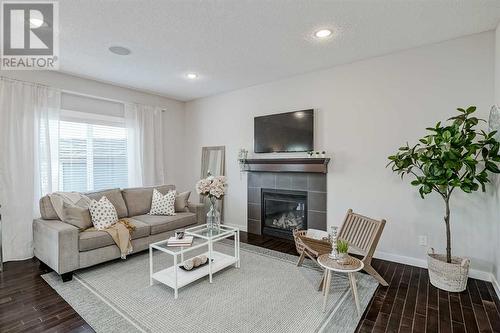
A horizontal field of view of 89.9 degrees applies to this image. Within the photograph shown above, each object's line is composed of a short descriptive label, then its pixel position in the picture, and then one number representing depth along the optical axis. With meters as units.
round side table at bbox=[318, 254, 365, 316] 2.07
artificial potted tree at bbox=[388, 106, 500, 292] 2.35
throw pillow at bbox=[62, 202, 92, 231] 2.97
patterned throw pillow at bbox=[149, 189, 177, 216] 3.99
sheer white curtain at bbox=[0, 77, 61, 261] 3.32
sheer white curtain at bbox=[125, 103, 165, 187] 4.77
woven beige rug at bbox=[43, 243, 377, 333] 2.00
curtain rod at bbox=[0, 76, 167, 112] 3.38
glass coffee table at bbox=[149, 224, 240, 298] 2.46
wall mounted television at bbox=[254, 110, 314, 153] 3.88
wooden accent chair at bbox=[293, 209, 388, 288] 2.51
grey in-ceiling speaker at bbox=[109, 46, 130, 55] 3.01
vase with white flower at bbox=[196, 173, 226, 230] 3.03
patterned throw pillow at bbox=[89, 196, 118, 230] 3.13
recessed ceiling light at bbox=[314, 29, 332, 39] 2.68
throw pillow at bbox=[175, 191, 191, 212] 4.16
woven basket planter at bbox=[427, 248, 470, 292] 2.43
